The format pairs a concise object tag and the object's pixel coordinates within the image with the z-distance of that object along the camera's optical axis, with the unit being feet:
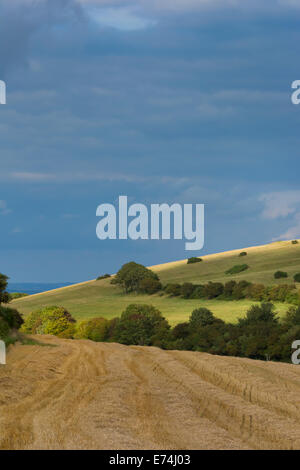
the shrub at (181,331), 261.03
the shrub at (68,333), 289.92
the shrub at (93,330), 286.87
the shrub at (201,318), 273.81
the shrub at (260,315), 255.09
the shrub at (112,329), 278.05
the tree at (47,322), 297.63
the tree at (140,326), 271.69
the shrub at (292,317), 234.83
